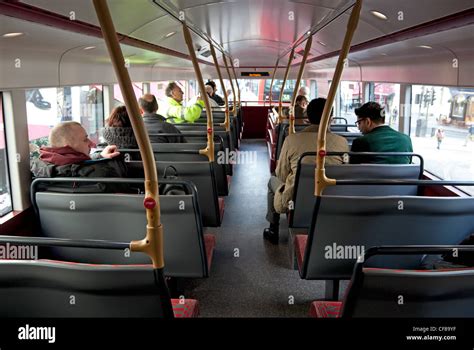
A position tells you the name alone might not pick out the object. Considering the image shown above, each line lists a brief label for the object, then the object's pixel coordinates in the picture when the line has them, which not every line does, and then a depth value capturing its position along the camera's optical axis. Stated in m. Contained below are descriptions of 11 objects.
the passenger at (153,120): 5.02
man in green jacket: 3.92
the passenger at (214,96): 9.88
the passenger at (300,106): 8.60
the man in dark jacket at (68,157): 2.94
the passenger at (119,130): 4.01
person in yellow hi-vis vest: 6.48
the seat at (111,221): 2.54
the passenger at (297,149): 4.00
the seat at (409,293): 1.56
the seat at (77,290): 1.59
